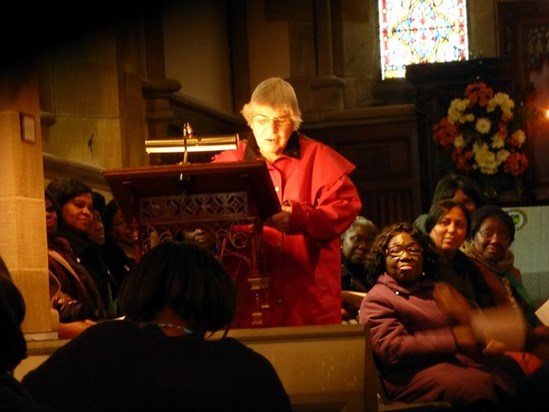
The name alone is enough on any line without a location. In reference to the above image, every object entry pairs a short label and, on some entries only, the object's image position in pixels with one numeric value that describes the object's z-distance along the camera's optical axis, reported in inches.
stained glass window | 492.4
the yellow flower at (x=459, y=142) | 406.6
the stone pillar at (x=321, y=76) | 468.4
